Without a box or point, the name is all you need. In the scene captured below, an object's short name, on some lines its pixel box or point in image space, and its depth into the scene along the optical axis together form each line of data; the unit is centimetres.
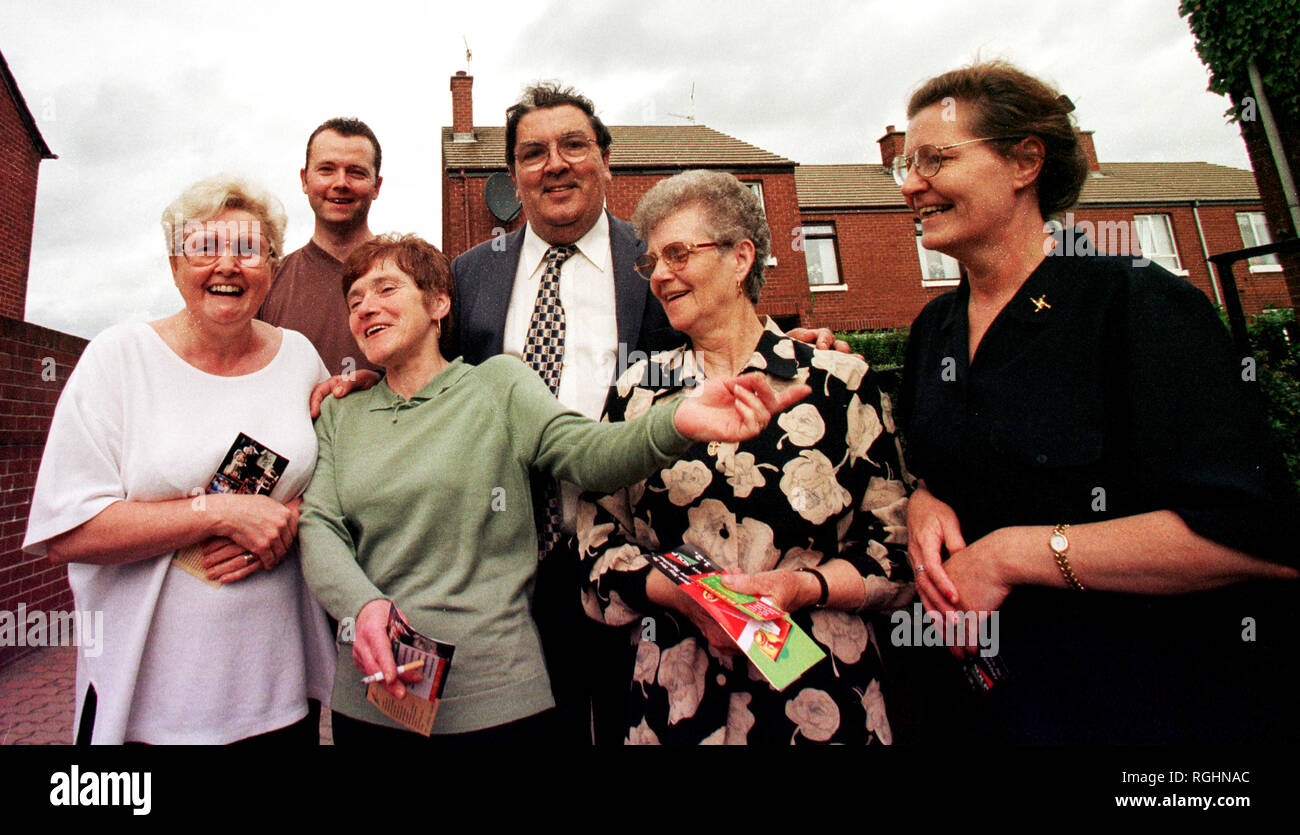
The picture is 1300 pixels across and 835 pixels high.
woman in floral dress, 158
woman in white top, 165
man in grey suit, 233
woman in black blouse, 125
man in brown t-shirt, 278
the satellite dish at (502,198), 1289
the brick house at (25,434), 489
